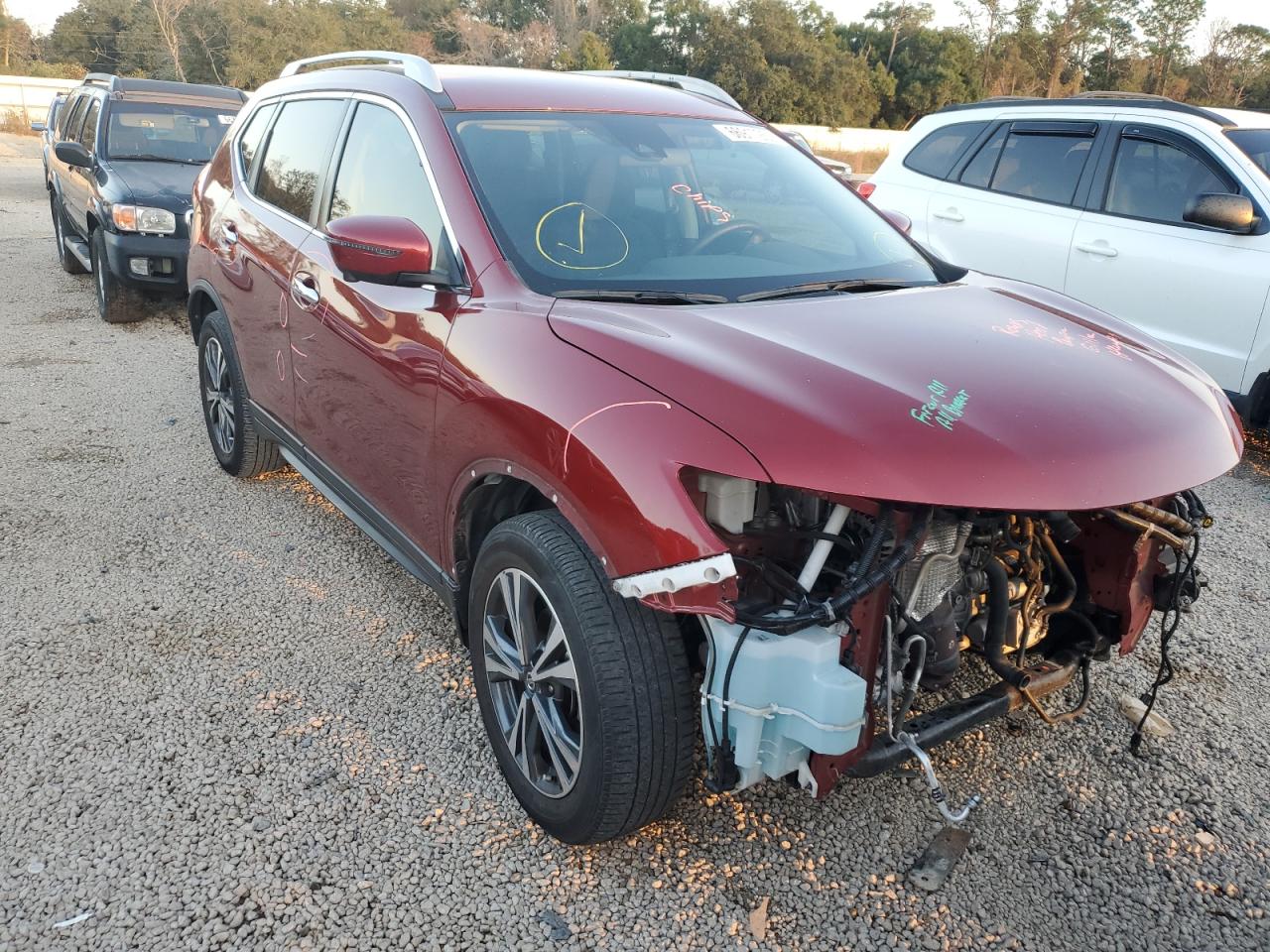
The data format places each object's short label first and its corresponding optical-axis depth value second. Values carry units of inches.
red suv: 79.4
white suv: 202.4
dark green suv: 305.0
